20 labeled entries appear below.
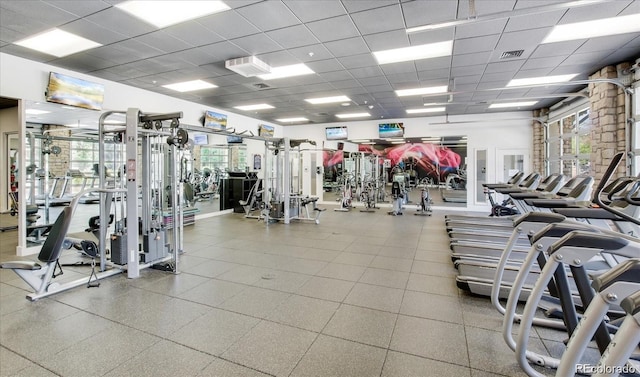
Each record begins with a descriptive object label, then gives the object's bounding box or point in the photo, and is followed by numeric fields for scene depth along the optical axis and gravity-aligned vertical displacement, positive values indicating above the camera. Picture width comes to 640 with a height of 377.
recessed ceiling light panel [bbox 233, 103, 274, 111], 8.66 +2.27
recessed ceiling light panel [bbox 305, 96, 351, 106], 7.80 +2.20
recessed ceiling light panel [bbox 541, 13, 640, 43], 3.78 +1.99
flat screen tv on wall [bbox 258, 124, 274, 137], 10.91 +2.01
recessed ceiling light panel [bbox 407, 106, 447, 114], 8.97 +2.23
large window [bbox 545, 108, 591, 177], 6.81 +1.00
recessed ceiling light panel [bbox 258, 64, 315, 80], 5.57 +2.13
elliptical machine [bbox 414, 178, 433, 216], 9.24 -0.57
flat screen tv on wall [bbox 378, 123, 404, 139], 10.47 +1.89
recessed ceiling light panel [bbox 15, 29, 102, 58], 4.17 +2.04
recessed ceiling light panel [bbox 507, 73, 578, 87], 6.06 +2.09
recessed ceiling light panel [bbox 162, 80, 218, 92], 6.47 +2.18
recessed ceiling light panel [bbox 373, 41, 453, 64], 4.63 +2.07
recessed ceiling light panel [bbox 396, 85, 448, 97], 6.83 +2.14
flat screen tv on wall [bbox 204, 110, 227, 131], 8.63 +1.92
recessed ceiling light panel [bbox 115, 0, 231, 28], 3.44 +2.02
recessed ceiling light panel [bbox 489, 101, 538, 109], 8.23 +2.17
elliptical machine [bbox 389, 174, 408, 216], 9.25 -0.37
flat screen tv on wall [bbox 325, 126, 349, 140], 11.25 +1.92
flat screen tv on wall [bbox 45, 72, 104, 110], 5.12 +1.67
